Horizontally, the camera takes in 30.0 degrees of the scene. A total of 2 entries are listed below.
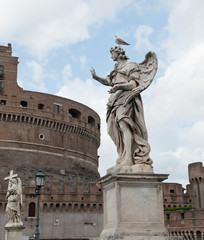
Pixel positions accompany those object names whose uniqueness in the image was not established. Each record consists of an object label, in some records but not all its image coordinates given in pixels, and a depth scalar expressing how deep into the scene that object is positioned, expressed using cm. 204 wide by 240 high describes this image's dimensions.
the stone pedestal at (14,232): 1346
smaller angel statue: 1322
